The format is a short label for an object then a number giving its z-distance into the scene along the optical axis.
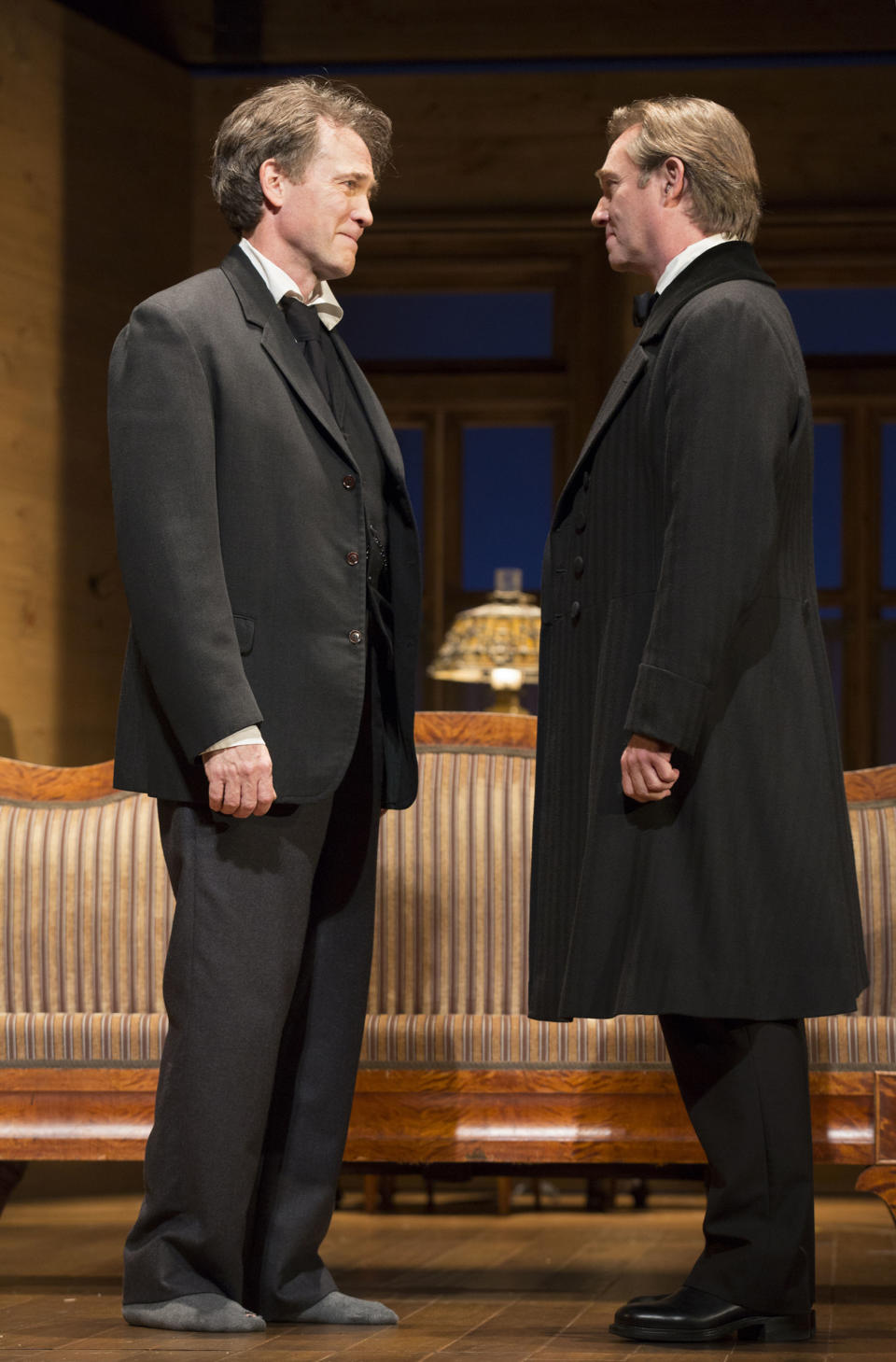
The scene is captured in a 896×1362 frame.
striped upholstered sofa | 5.79
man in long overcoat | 4.40
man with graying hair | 4.61
